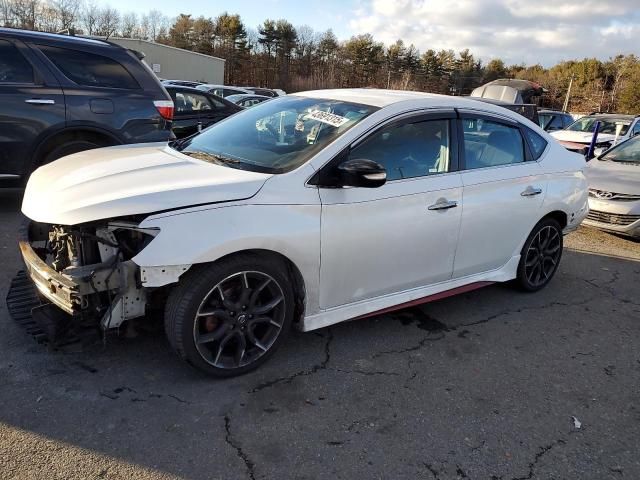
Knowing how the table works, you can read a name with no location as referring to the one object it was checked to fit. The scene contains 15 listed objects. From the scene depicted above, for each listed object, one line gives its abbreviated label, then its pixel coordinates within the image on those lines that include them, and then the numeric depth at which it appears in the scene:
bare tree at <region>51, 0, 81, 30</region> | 59.28
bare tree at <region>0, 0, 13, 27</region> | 54.36
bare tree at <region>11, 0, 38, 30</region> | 53.13
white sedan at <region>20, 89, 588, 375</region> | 2.68
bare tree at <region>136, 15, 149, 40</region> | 73.55
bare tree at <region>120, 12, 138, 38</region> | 71.75
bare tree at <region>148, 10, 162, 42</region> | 73.54
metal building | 43.08
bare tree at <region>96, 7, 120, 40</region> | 65.80
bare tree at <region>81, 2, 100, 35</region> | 65.25
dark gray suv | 5.42
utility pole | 38.19
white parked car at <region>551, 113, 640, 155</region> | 13.41
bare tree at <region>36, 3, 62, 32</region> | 56.78
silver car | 6.79
